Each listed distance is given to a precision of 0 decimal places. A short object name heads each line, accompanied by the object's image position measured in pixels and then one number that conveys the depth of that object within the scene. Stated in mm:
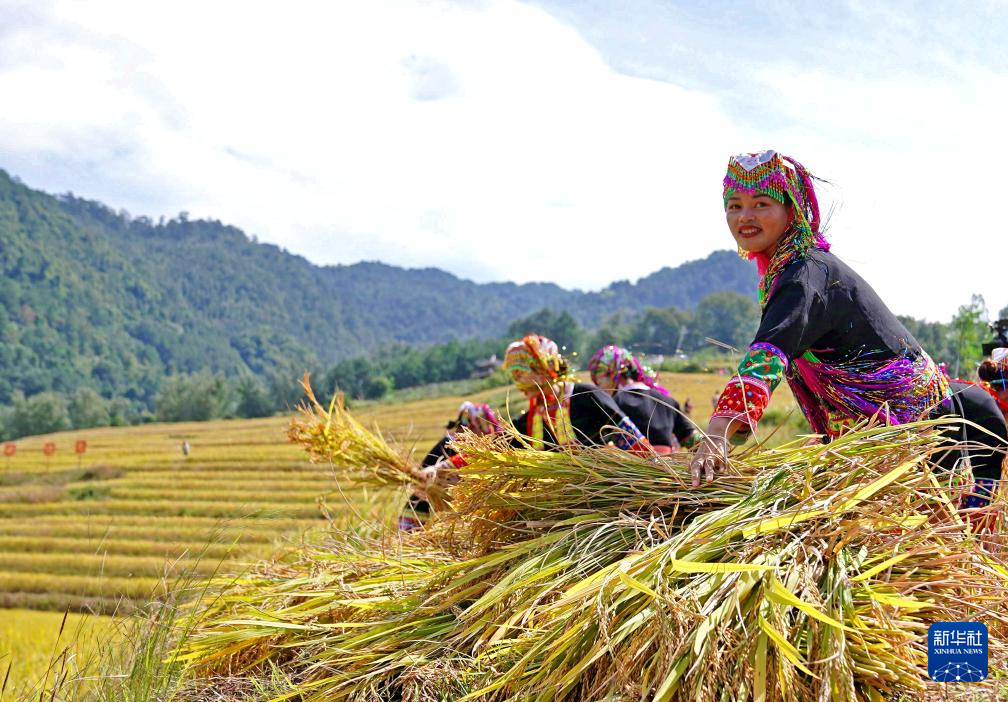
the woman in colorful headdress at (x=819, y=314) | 2598
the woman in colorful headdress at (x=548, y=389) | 4254
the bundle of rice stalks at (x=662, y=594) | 1771
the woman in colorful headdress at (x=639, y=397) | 5172
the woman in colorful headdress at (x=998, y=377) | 4254
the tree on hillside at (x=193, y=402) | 85500
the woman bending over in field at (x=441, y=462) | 4129
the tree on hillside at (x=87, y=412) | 86250
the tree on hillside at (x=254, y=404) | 84400
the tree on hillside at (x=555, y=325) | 87750
